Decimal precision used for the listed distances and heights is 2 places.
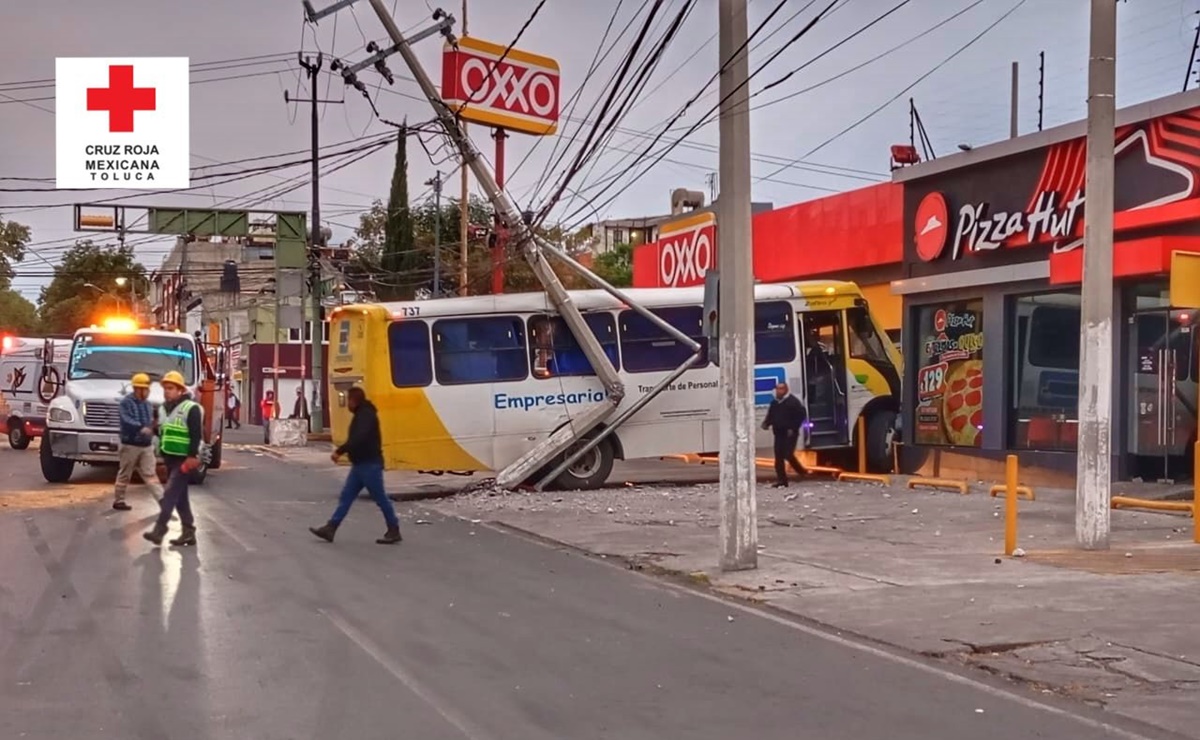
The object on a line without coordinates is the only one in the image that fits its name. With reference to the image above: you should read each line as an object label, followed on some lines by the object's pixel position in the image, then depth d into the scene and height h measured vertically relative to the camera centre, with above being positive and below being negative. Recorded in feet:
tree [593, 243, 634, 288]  207.16 +20.36
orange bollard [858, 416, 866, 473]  76.84 -3.12
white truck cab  69.62 +0.22
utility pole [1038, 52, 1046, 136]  84.99 +19.81
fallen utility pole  69.05 +3.68
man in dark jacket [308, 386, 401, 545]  46.93 -2.57
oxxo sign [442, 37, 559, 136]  78.33 +18.61
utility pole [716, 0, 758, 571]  41.37 +2.64
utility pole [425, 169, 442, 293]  142.80 +20.65
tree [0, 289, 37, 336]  311.86 +19.05
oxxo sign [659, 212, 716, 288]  83.76 +9.33
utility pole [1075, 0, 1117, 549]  43.98 +3.58
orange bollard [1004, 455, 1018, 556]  43.88 -3.91
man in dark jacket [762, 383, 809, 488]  70.18 -1.75
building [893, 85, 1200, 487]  58.18 +4.51
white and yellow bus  68.44 +1.01
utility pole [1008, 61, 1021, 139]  93.09 +20.17
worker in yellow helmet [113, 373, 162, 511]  54.13 -1.76
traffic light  105.70 +13.35
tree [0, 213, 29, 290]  234.79 +25.93
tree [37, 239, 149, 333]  245.45 +21.61
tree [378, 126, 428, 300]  178.50 +21.37
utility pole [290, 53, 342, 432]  133.80 +14.04
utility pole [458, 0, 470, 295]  126.11 +16.65
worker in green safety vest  44.16 -2.30
